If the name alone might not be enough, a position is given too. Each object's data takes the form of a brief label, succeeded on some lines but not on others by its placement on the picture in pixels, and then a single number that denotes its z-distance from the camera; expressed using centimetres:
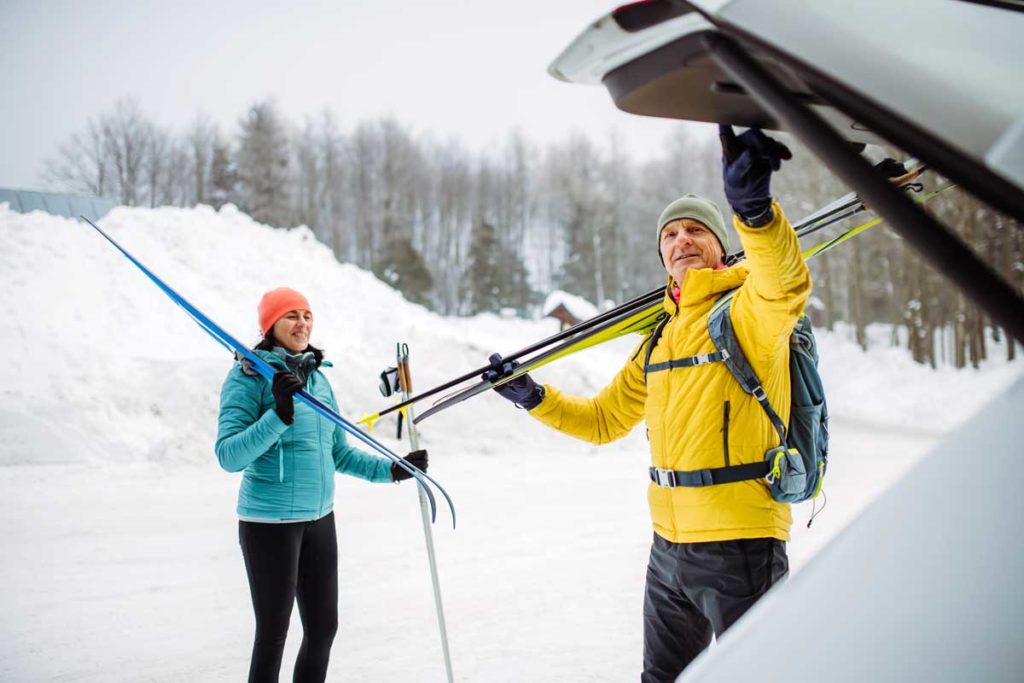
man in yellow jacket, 202
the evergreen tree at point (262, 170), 3266
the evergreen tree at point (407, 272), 2942
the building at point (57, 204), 1382
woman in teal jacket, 276
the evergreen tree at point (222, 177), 3269
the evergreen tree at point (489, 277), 3303
